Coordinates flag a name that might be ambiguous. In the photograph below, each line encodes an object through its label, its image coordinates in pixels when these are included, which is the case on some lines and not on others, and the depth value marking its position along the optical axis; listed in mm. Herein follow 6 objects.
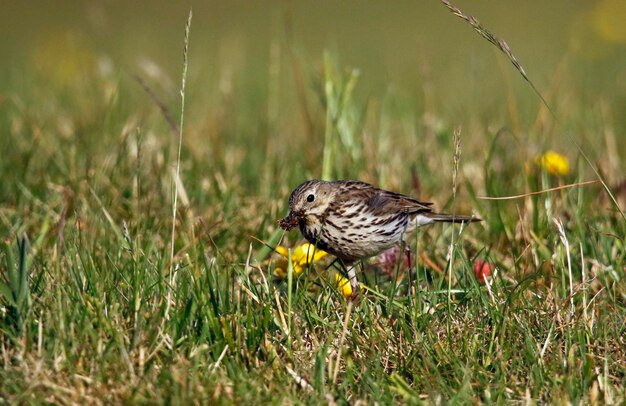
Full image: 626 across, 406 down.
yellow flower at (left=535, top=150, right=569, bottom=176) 11039
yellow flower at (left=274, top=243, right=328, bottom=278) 8539
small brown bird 8984
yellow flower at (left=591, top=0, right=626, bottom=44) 24516
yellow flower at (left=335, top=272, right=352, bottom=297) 8125
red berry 8566
